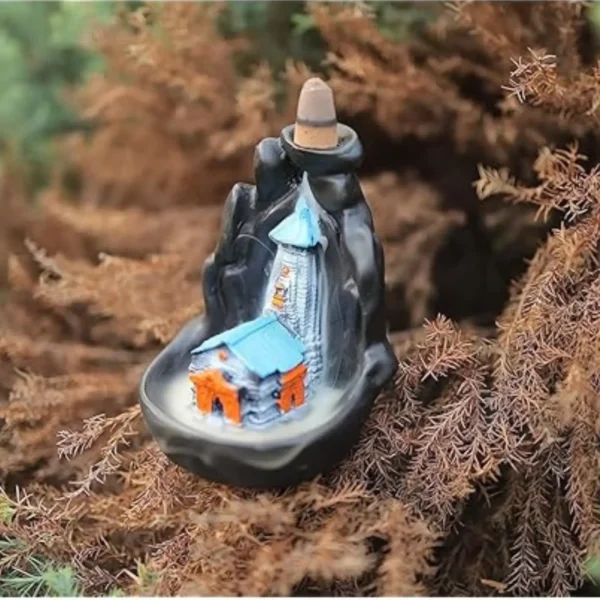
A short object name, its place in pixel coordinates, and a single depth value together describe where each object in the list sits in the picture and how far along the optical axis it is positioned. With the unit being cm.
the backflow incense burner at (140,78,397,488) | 58
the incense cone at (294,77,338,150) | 58
